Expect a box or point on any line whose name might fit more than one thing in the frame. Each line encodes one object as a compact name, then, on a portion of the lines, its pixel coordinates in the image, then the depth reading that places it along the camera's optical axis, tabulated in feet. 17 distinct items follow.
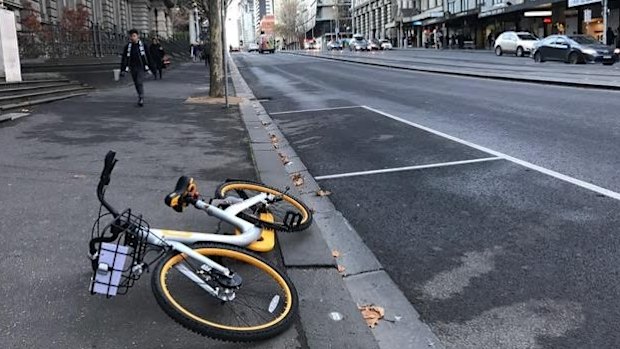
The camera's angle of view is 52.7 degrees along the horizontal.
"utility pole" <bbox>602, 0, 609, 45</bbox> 126.31
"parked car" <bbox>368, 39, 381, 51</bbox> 249.34
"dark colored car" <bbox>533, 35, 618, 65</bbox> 101.65
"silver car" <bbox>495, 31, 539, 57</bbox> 134.41
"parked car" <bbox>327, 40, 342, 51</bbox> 316.93
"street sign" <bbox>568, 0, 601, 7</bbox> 141.75
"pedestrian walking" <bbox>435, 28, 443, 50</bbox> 249.55
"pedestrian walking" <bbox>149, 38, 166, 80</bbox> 92.99
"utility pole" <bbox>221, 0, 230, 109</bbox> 58.70
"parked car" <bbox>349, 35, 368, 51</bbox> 250.57
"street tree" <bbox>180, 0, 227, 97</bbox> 58.34
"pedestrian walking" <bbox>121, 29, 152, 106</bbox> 50.67
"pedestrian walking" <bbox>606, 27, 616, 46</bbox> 134.10
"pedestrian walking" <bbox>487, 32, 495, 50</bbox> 216.33
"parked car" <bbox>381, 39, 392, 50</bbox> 258.90
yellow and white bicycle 10.56
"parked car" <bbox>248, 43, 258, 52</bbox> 414.90
